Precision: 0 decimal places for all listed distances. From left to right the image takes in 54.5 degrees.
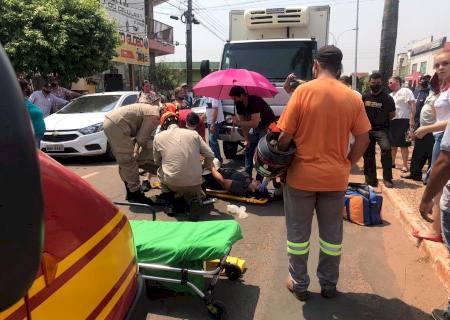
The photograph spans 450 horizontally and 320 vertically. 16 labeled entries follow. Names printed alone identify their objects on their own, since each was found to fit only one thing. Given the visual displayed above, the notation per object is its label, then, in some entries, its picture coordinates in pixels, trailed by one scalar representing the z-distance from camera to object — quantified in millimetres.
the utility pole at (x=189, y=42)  25297
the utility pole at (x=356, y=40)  35312
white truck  8883
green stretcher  3150
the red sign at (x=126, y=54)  21291
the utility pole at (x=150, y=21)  27994
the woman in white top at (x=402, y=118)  7828
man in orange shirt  3162
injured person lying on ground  6203
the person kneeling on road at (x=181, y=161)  5168
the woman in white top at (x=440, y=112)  4148
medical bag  5293
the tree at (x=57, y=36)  12195
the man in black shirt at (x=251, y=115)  6727
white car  9133
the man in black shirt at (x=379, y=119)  6680
